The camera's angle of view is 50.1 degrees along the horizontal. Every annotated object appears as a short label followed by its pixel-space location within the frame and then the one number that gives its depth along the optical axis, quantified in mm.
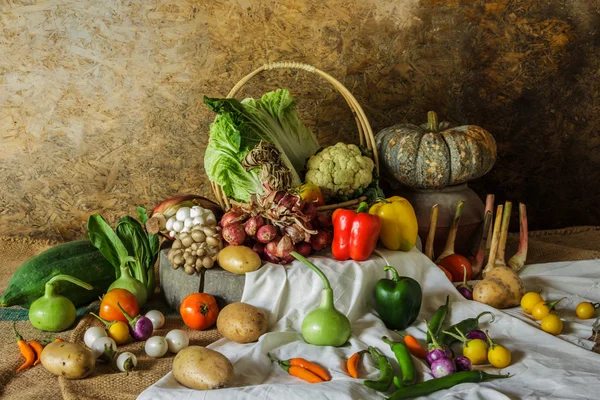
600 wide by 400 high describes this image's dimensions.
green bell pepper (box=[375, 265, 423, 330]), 2938
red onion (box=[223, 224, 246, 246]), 3125
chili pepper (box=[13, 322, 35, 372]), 2744
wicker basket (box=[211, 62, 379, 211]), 3803
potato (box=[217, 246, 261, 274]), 3039
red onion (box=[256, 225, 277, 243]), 3068
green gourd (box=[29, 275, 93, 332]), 3051
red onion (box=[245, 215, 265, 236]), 3107
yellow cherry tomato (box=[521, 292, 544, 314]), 3178
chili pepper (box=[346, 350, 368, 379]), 2514
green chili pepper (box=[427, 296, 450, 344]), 2852
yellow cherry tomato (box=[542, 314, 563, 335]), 2928
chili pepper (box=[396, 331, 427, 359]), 2758
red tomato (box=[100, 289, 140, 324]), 3059
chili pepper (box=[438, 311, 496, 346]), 2830
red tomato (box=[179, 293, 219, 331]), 3043
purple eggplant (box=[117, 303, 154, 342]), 2924
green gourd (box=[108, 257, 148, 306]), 3318
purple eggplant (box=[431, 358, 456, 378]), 2500
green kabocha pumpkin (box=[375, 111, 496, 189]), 3816
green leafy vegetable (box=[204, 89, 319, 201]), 3609
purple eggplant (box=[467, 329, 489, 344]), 2766
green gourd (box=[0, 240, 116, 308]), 3303
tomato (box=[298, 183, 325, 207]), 3462
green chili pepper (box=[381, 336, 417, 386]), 2486
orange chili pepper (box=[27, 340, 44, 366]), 2789
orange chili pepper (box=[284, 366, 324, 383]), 2480
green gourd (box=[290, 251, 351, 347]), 2738
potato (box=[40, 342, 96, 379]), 2529
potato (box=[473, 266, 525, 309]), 3230
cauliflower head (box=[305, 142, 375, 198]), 3684
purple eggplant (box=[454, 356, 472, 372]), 2549
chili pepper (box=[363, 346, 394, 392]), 2387
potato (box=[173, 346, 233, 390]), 2391
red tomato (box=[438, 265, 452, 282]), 3533
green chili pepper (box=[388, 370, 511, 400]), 2355
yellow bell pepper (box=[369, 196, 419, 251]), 3340
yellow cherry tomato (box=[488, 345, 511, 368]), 2588
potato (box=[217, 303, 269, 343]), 2807
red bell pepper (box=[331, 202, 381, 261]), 3125
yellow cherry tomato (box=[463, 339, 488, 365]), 2637
